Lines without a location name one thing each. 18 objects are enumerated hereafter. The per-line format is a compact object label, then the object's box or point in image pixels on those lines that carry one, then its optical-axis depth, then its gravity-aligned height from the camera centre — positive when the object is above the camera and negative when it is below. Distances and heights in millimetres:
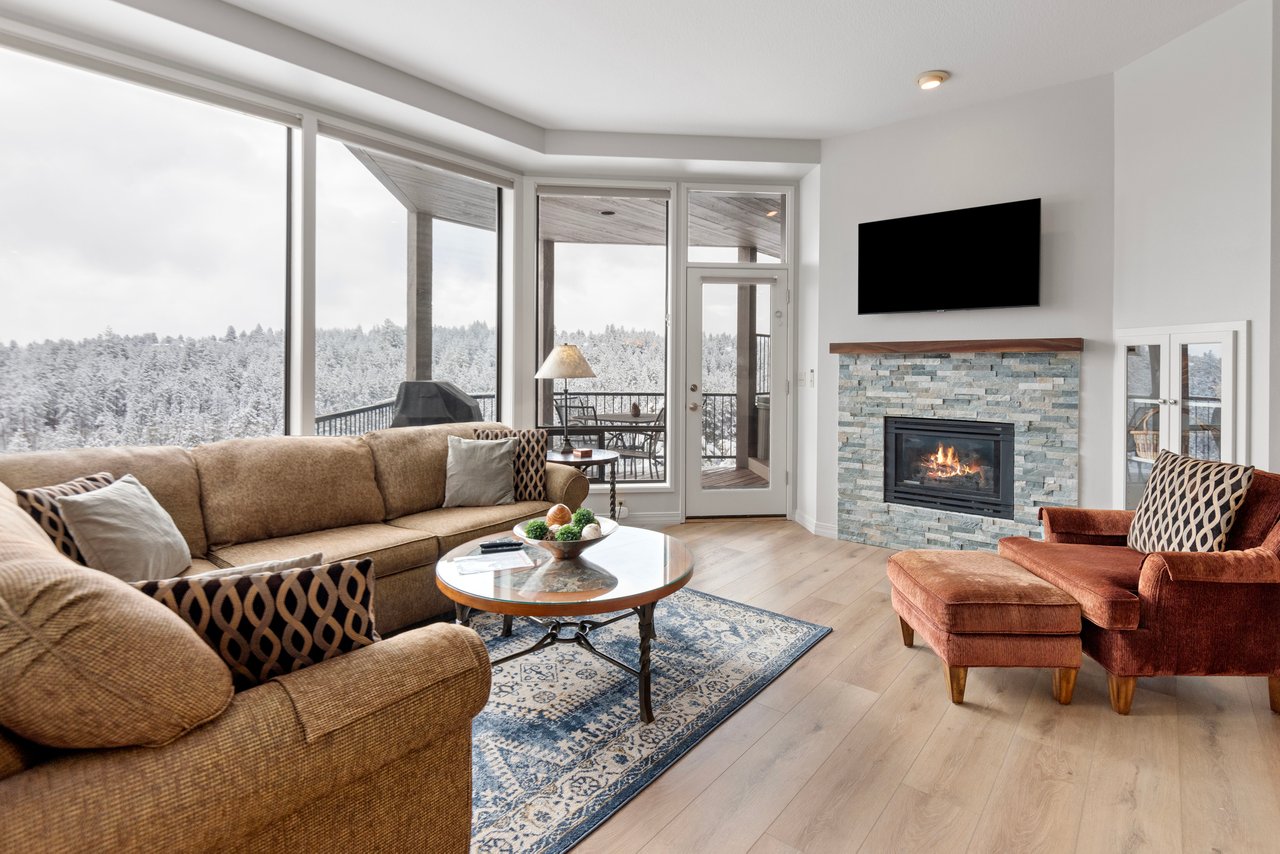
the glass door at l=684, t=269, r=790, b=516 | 5227 +134
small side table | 4293 -337
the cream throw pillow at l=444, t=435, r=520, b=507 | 3705 -373
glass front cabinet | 3109 +85
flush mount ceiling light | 3727 +1945
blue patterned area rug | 1824 -1090
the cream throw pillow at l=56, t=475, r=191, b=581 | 2162 -442
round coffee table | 2104 -611
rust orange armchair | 2236 -715
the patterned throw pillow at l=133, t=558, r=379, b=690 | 1196 -395
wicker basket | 3535 -149
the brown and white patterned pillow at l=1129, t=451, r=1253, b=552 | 2381 -358
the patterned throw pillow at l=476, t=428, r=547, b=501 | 3863 -328
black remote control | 2720 -581
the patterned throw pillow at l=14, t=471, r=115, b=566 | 2018 -342
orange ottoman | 2336 -786
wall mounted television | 3986 +996
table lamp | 4273 +303
